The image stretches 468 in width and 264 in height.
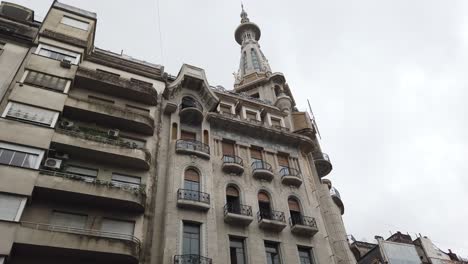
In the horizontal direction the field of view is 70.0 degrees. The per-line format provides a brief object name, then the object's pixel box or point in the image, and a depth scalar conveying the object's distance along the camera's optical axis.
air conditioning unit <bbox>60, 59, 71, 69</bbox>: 22.12
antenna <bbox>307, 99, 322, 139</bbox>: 33.66
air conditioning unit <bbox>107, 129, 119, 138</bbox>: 21.27
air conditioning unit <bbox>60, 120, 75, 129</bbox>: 20.25
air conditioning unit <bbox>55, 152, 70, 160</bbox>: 19.19
